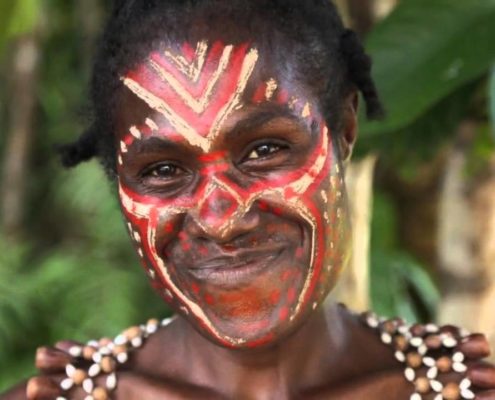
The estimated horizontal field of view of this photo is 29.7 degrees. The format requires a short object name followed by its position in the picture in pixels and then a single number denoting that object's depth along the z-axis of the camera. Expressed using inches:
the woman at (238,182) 49.8
